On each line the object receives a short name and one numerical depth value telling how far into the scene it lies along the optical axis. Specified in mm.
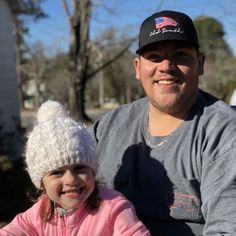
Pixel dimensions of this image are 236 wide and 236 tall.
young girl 2209
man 2084
